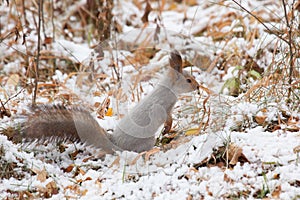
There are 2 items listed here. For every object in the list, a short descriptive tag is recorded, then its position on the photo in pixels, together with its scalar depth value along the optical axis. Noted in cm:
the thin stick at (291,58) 554
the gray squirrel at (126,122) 514
